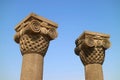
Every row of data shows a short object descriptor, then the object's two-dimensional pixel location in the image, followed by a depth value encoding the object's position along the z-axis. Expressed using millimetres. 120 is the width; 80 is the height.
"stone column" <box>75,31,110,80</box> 9688
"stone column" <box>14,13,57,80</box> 7488
